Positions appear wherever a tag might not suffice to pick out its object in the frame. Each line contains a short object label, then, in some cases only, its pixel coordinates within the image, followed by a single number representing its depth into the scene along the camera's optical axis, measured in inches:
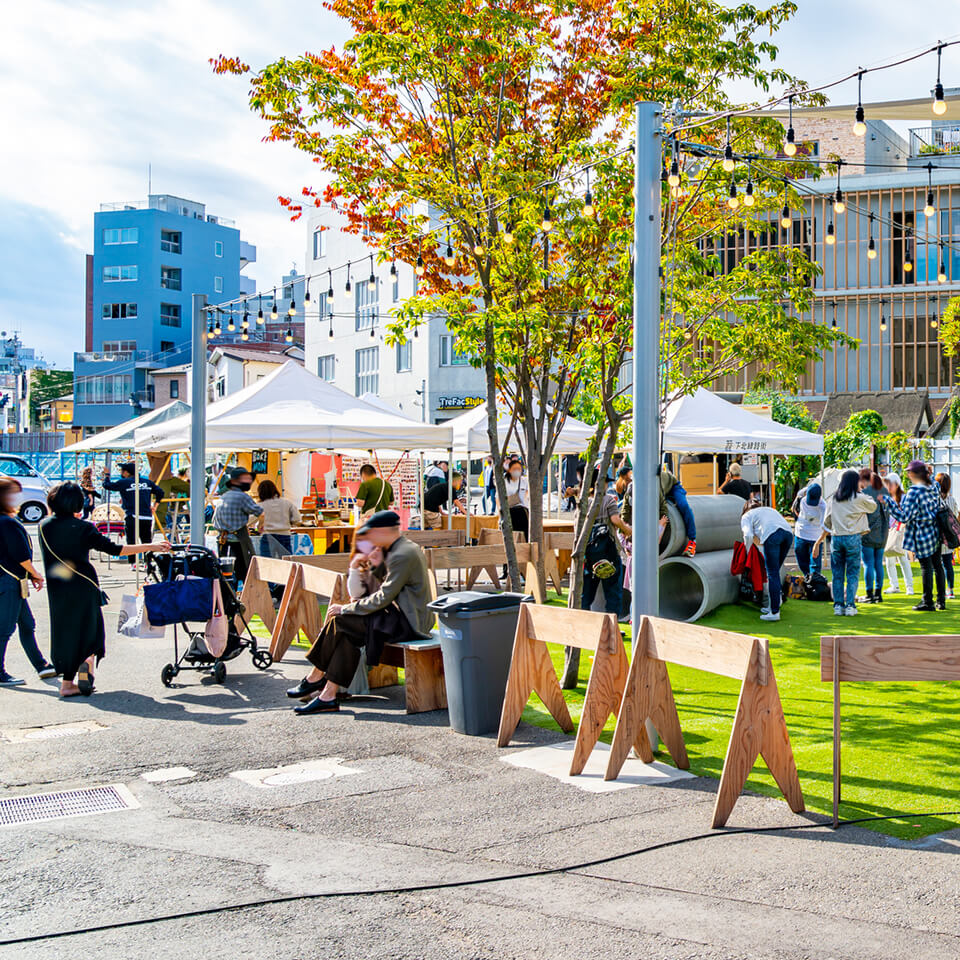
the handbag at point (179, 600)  360.8
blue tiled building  2608.3
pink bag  381.1
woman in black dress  356.8
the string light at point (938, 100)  329.1
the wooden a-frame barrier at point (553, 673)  268.8
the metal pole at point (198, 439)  536.7
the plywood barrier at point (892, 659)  225.5
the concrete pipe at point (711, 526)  518.6
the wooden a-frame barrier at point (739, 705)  227.8
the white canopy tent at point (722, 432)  714.8
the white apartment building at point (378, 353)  1736.0
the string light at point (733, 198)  382.3
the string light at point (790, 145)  362.0
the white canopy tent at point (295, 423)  575.8
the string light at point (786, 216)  478.2
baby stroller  381.4
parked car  1272.1
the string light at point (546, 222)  398.9
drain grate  238.1
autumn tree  412.2
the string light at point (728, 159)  348.2
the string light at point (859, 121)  319.4
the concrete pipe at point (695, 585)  521.0
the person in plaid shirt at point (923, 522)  552.4
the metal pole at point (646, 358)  287.7
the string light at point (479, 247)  425.4
